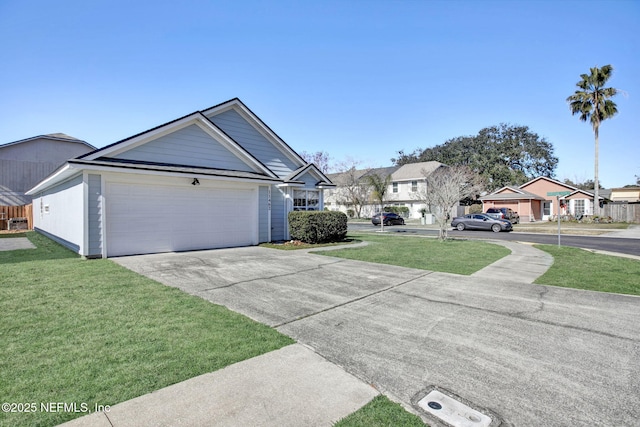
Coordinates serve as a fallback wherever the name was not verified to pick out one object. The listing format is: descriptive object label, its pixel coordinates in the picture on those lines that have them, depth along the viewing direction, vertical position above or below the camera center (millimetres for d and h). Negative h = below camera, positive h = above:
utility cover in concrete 2531 -1750
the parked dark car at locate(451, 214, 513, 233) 24266 -1104
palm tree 31562 +11657
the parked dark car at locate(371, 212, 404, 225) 31464 -957
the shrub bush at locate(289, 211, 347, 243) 14008 -731
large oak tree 50875 +9709
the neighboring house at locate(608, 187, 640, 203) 42031 +2098
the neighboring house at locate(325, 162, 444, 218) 41194 +3027
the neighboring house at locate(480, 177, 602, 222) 36219 +1086
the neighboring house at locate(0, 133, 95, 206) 25828 +4313
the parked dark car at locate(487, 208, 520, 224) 31812 -356
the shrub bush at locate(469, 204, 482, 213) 41856 +231
